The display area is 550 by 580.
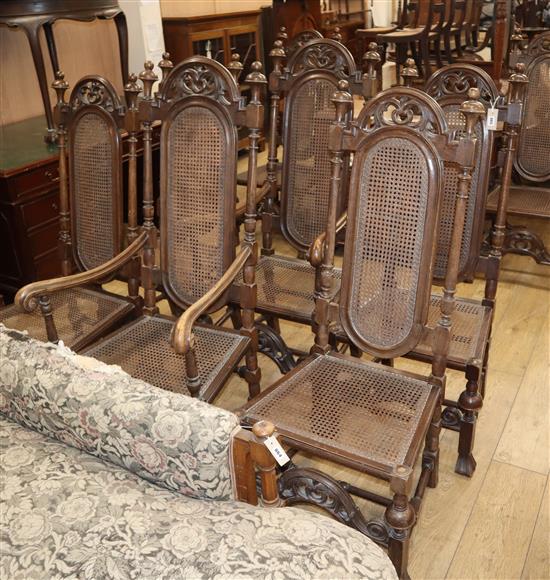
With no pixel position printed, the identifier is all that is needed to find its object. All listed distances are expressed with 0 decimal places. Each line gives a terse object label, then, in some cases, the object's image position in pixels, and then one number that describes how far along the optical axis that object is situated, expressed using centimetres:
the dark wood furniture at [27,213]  277
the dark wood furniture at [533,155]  292
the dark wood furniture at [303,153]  231
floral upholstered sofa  112
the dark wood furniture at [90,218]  206
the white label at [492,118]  193
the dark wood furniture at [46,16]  294
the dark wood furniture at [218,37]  438
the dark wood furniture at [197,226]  185
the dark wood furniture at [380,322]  150
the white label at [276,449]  111
